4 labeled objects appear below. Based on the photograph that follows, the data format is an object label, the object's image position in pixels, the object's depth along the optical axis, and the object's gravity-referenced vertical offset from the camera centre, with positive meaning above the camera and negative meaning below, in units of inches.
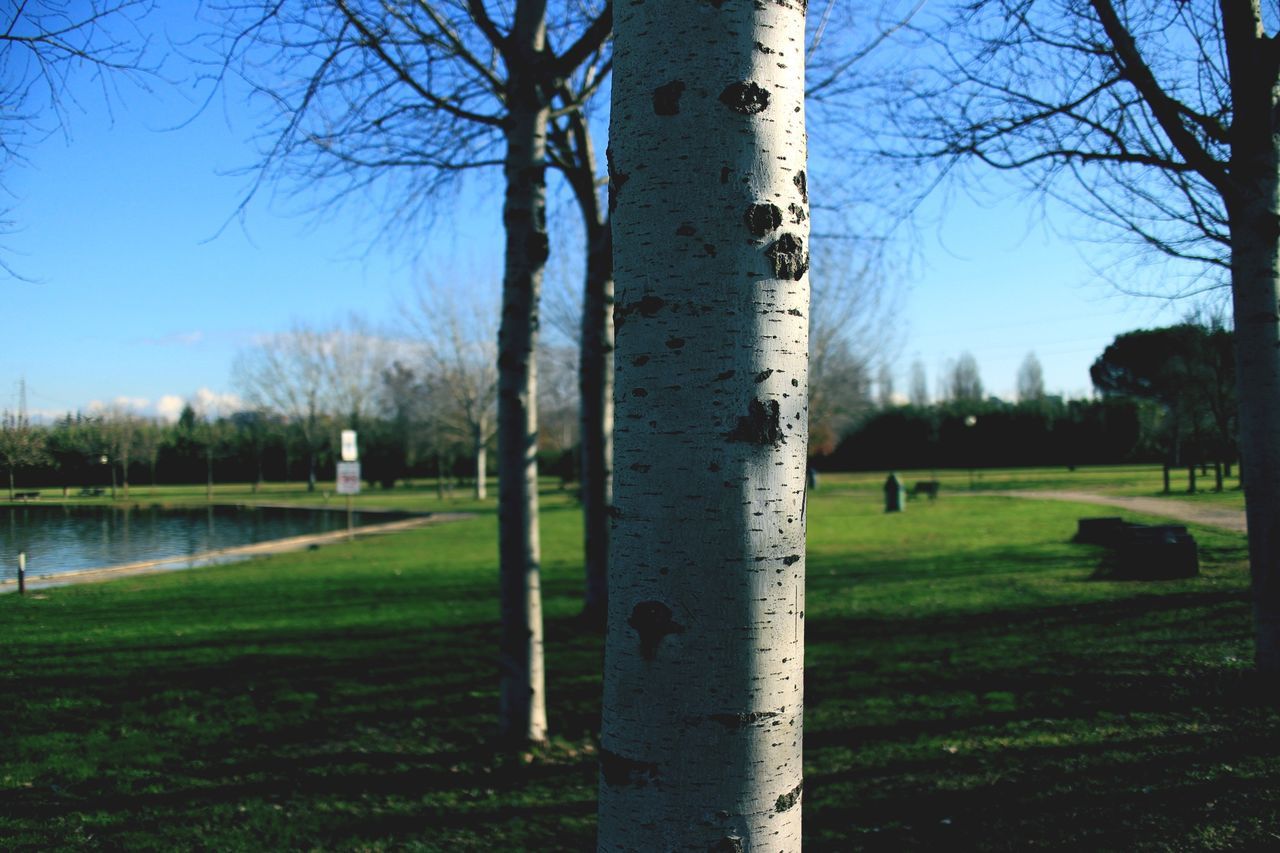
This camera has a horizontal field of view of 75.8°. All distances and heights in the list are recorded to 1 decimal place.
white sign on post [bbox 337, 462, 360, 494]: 850.8 -31.5
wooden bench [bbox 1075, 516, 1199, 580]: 430.0 -62.7
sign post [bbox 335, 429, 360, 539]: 850.8 -23.8
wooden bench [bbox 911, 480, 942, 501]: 1228.5 -76.2
